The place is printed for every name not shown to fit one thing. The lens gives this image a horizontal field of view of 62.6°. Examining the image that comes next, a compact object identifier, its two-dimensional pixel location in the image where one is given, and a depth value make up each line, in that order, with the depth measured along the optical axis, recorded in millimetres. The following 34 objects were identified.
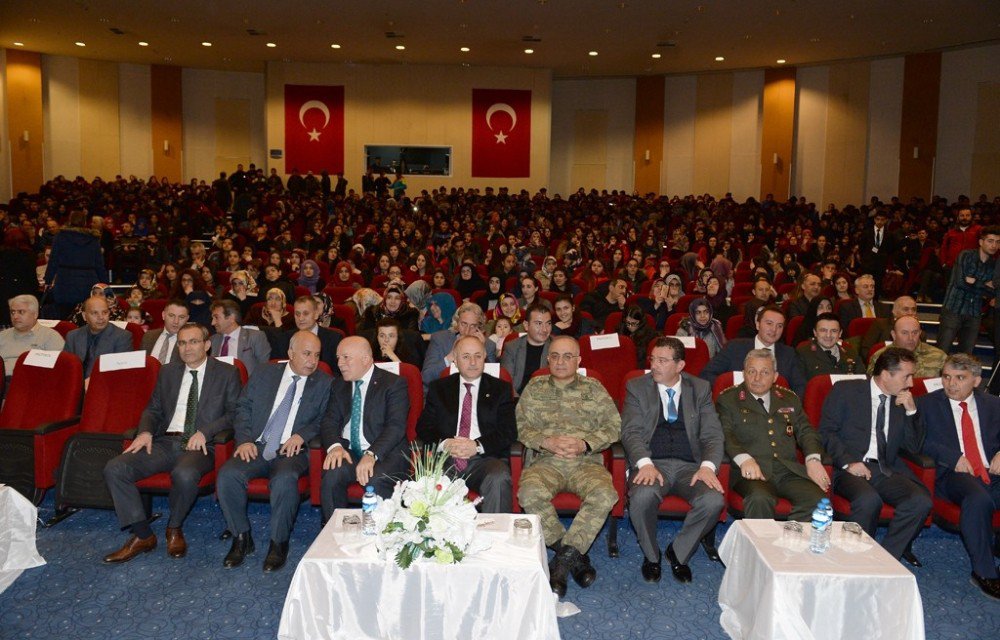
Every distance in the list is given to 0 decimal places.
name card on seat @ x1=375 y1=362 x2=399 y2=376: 5012
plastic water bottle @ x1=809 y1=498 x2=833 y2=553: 3336
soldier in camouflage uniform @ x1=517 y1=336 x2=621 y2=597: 4081
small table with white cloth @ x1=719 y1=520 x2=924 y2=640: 3111
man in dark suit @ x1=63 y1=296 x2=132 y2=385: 5738
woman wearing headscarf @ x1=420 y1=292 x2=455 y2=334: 7680
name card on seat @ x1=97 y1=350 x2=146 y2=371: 4965
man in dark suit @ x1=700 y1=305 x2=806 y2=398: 5574
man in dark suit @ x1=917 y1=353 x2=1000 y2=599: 4316
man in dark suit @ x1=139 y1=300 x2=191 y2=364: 5930
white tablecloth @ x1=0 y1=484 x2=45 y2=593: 3707
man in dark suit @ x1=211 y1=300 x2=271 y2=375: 5848
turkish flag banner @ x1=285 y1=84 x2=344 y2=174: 21438
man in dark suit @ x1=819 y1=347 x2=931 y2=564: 4375
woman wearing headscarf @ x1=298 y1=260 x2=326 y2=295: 10070
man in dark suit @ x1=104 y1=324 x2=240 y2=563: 4352
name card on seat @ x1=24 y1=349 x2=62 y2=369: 5004
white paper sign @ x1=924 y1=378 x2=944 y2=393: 4887
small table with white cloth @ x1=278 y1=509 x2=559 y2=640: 3119
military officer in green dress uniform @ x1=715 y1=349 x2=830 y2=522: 4176
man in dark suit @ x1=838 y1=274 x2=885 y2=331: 7469
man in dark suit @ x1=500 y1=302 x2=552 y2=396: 5744
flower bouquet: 3102
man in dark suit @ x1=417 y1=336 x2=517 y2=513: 4500
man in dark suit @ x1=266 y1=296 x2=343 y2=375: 6082
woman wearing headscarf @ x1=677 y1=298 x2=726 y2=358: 6758
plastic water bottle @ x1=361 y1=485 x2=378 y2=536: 3357
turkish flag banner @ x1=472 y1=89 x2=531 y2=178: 22000
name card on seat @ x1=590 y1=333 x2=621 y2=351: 5754
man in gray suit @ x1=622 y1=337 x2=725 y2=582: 4168
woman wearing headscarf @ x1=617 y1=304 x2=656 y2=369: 6561
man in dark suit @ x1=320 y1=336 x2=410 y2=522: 4504
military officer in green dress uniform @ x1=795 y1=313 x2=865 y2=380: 5582
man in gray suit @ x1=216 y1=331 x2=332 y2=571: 4289
